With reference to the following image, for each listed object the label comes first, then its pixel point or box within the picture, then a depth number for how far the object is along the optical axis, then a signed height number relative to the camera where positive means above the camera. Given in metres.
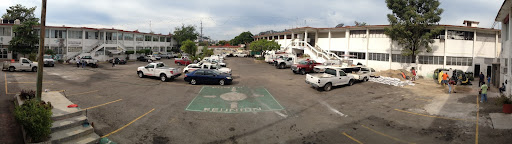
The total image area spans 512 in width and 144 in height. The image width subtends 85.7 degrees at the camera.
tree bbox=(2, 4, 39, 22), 54.19 +10.07
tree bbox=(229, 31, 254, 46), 126.88 +12.93
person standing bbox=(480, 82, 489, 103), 16.08 -1.43
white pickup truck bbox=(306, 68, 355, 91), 20.87 -0.86
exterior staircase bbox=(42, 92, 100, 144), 9.17 -2.28
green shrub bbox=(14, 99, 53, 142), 8.39 -1.78
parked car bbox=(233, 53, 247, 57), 69.19 +2.93
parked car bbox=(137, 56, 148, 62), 52.41 +1.37
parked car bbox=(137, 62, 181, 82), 24.13 -0.54
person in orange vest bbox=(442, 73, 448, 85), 22.94 -0.71
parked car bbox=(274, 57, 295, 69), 38.00 +0.58
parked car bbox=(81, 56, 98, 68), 35.41 +0.32
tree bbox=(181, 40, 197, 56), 46.97 +3.24
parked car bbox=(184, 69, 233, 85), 22.80 -0.96
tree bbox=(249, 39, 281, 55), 51.41 +4.08
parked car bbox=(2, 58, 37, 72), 26.27 -0.23
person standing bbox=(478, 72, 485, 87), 22.34 -0.69
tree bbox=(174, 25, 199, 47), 75.88 +8.82
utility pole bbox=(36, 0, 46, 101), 11.21 +0.36
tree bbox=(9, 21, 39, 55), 36.00 +3.18
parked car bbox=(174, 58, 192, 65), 44.69 +0.77
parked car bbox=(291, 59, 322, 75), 31.62 +0.06
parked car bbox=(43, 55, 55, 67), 32.78 +0.22
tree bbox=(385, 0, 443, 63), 29.98 +5.08
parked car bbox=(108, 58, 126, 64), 42.05 +0.60
